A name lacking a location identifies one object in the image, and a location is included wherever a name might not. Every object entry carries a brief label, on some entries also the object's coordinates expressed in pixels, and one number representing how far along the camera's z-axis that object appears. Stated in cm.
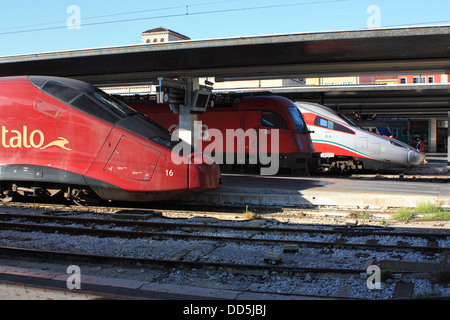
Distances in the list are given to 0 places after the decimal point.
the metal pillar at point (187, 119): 1625
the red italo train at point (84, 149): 1011
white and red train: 1958
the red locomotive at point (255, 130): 1655
